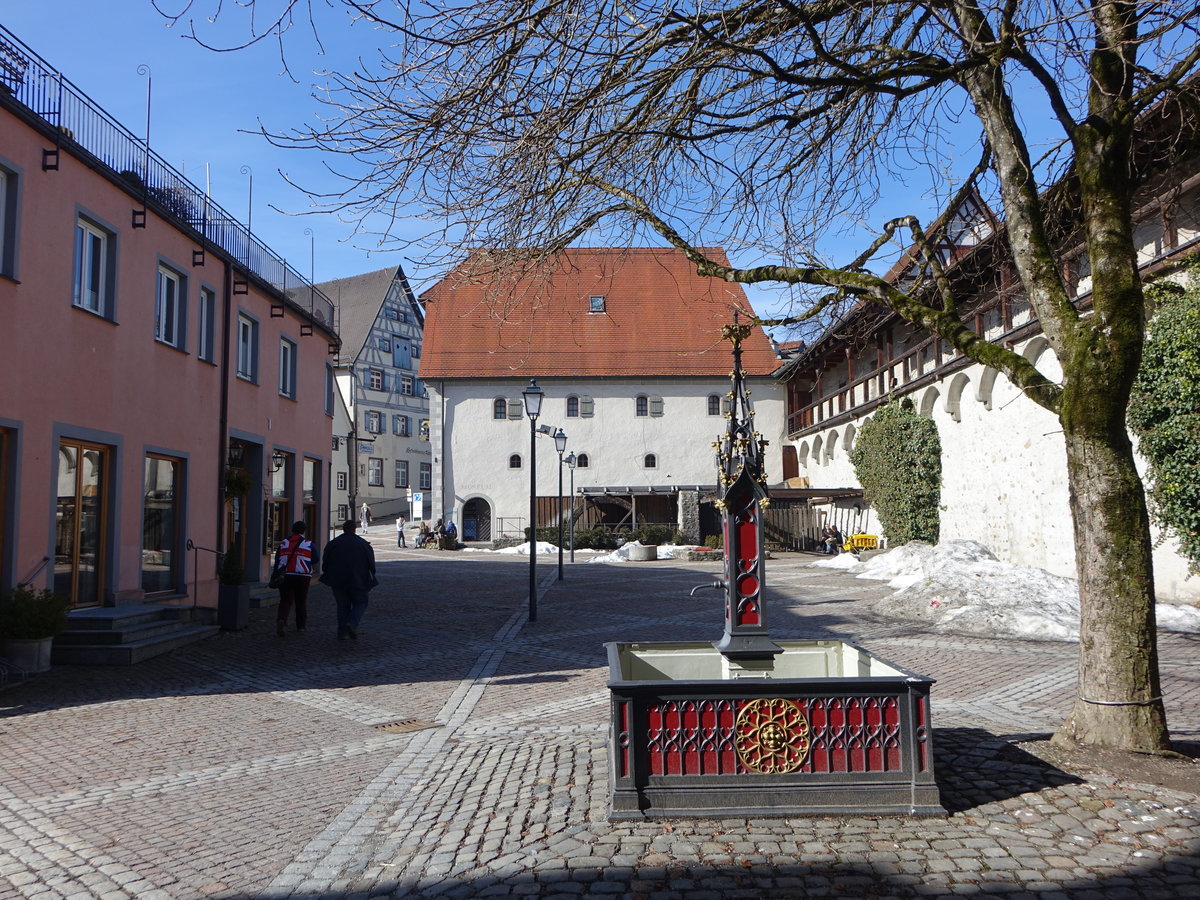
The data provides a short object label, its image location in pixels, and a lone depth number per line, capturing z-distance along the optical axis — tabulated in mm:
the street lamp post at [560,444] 23312
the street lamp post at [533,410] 15542
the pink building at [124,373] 10383
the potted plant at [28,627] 9273
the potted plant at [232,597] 13305
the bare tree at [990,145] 5570
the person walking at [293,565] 12758
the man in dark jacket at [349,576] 12156
